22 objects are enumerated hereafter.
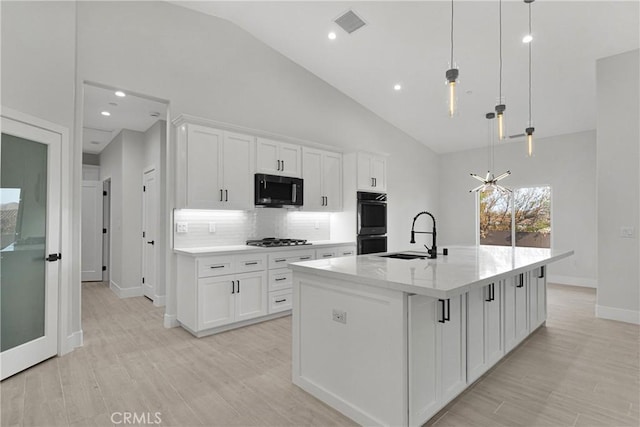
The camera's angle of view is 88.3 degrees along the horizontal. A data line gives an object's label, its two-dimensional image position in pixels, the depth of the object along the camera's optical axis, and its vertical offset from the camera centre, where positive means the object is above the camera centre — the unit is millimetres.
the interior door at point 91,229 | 6719 -302
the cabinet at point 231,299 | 3527 -947
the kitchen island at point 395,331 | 1797 -740
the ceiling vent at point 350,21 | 3971 +2394
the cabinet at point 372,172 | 5340 +717
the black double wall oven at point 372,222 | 5293 -121
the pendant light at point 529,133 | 3050 +776
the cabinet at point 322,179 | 4855 +543
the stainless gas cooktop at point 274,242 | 4266 -368
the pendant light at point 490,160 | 4105 +1216
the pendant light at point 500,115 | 2821 +876
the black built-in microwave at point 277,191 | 4277 +325
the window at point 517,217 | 6598 -40
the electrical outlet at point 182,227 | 3959 -151
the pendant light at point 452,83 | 2244 +912
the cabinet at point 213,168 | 3760 +555
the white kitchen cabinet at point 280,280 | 4055 -818
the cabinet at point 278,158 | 4336 +777
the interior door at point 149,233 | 5000 -292
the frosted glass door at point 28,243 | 2631 -251
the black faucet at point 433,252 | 2909 -328
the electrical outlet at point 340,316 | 2078 -646
